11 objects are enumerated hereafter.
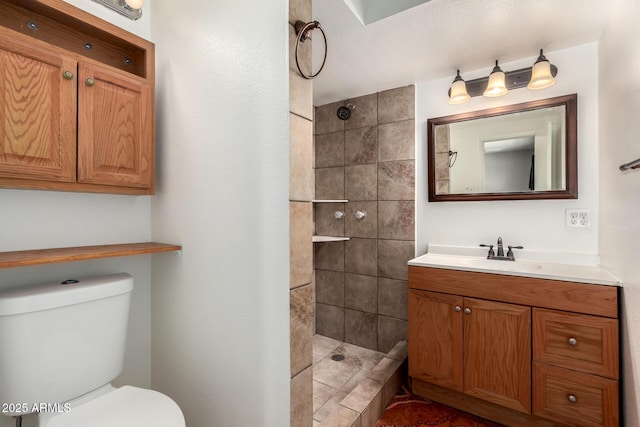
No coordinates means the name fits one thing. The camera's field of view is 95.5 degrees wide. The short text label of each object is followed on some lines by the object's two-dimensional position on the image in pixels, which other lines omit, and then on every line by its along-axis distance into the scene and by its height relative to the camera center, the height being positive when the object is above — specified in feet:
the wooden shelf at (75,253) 2.96 -0.46
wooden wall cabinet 3.13 +1.36
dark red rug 5.32 -3.86
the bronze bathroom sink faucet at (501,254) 6.03 -0.87
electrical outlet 5.52 -0.11
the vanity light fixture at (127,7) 4.24 +3.10
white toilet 3.10 -1.69
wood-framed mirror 5.67 +1.30
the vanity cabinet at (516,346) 4.38 -2.29
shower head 8.14 +2.87
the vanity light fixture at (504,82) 5.50 +2.72
